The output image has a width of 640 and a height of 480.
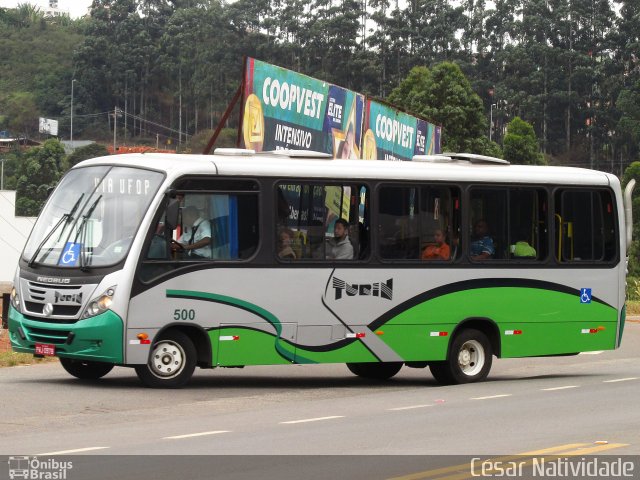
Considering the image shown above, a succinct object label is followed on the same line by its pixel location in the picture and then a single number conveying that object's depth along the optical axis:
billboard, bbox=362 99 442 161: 36.31
